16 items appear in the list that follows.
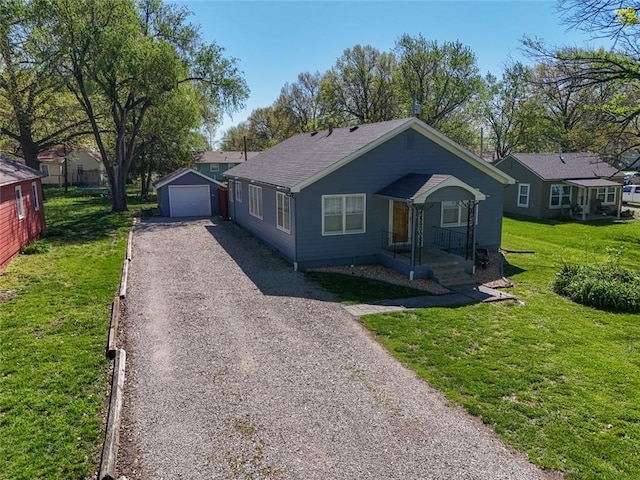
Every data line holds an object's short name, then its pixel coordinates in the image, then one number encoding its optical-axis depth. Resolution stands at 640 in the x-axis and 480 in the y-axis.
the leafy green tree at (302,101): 58.28
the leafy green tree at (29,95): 24.38
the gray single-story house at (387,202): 14.88
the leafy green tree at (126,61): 24.06
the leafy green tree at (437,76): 40.19
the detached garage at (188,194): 28.22
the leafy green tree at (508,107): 43.53
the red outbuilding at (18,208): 15.17
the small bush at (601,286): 12.18
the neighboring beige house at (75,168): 52.64
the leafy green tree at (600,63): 13.48
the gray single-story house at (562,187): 28.73
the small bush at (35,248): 17.23
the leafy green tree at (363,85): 46.44
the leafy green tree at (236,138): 77.90
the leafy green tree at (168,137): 30.22
